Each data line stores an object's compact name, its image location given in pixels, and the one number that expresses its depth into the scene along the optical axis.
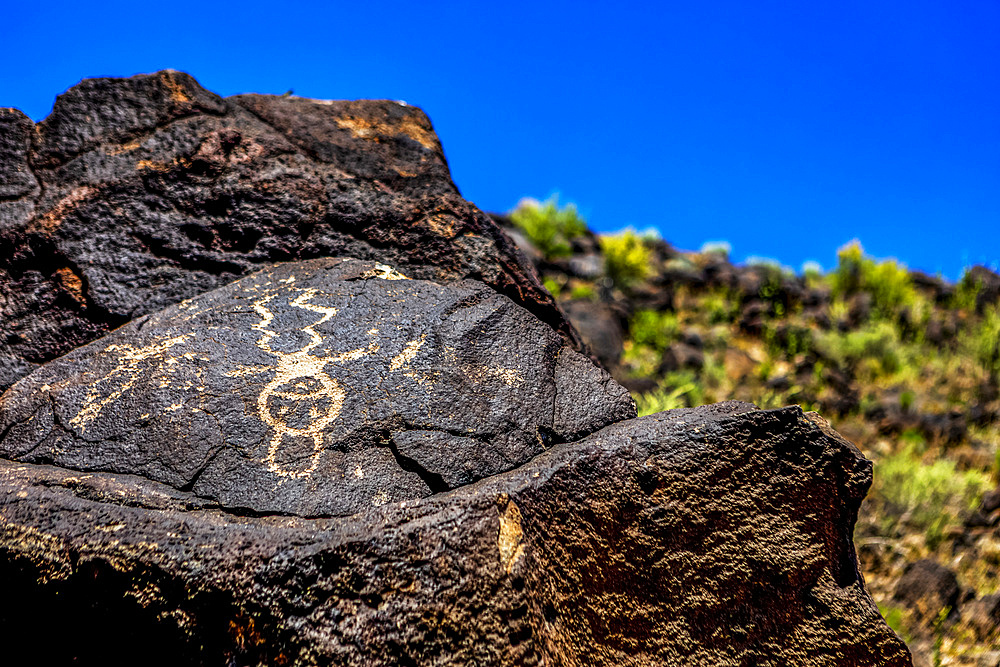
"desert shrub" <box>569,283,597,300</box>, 10.09
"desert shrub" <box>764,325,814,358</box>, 9.00
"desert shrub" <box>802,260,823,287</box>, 12.68
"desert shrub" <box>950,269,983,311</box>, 10.16
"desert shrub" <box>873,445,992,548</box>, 5.52
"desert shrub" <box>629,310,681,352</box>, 9.35
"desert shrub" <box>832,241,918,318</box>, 10.48
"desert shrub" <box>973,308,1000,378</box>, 8.20
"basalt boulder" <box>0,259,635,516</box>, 2.29
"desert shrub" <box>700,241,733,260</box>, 15.89
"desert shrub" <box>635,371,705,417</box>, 5.73
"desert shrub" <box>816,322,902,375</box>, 8.66
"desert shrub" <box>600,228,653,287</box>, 11.42
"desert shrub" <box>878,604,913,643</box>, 4.23
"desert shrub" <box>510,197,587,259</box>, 12.34
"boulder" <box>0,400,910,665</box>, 1.92
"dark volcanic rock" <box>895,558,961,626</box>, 4.41
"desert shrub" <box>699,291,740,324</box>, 10.17
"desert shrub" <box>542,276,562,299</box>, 9.52
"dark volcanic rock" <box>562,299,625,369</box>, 7.62
